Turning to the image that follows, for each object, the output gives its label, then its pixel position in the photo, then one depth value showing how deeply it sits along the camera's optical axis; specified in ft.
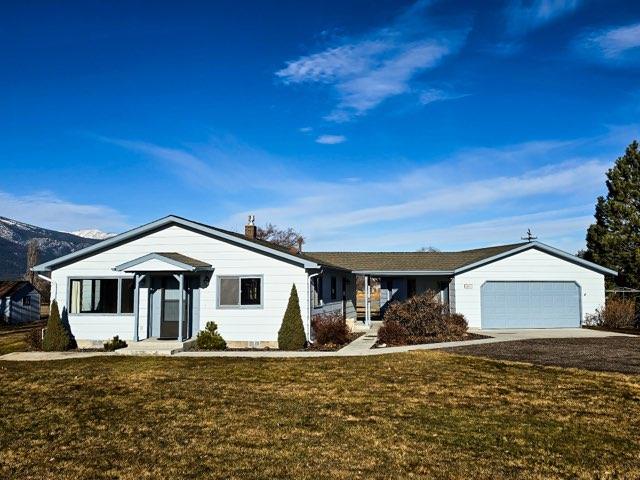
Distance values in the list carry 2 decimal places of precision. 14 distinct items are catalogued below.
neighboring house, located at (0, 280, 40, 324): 107.65
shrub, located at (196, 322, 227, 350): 53.88
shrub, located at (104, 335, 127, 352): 53.36
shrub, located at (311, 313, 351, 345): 56.75
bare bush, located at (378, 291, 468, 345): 59.88
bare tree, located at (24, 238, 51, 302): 166.56
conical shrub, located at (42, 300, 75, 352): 54.03
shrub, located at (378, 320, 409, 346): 57.98
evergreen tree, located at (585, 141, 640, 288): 96.12
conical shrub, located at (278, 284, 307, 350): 53.26
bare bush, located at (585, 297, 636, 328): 76.48
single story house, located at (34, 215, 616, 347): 56.03
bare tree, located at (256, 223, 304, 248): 200.18
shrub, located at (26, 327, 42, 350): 56.08
